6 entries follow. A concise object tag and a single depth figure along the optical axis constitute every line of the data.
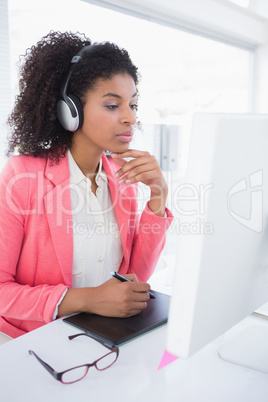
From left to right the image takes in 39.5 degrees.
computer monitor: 0.46
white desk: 0.64
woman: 1.05
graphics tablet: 0.81
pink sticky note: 0.74
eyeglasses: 0.67
